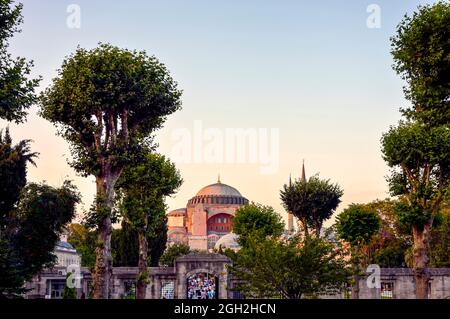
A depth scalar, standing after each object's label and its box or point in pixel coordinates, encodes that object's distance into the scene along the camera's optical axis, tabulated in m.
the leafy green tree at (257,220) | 51.59
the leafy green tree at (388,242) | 64.56
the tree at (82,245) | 65.09
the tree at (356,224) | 44.97
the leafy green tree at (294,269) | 23.56
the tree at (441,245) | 56.39
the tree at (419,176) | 31.94
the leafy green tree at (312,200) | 51.50
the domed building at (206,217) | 144.62
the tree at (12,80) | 21.19
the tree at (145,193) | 35.81
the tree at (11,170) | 27.94
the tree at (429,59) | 23.64
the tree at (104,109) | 27.02
